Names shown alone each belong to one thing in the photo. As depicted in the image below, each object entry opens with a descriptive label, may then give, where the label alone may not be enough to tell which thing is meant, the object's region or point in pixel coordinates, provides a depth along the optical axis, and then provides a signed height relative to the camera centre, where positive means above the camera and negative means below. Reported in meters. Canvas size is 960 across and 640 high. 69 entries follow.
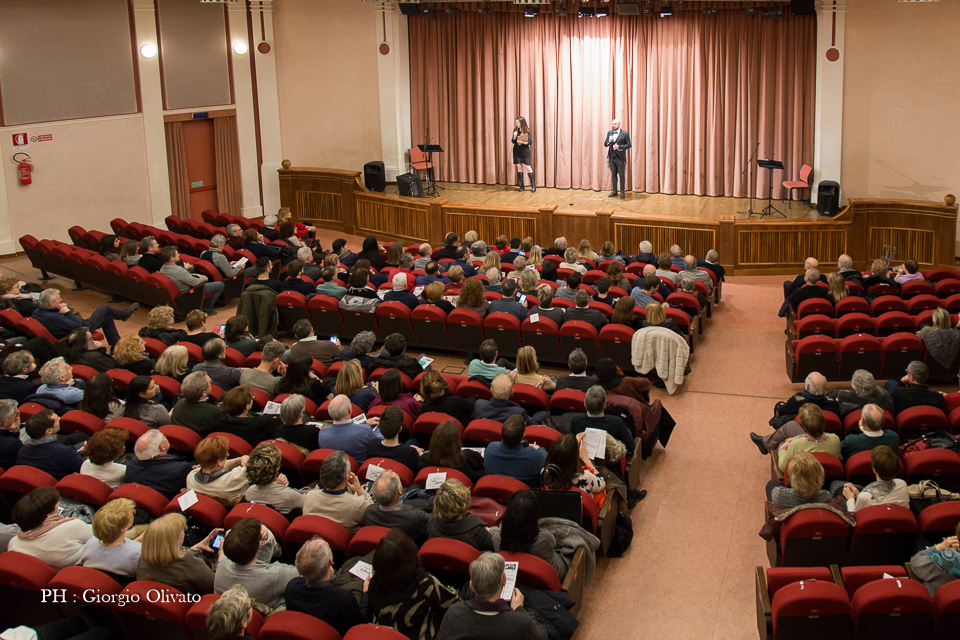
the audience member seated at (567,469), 4.88 -1.74
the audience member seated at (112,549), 4.21 -1.81
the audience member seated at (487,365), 6.64 -1.55
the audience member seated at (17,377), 6.43 -1.47
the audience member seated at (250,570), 4.00 -1.86
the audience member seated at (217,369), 6.69 -1.50
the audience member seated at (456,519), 4.28 -1.76
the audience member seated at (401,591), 3.75 -1.86
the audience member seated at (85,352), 7.21 -1.46
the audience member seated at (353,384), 6.21 -1.55
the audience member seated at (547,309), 8.27 -1.42
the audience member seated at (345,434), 5.41 -1.65
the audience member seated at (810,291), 8.59 -1.38
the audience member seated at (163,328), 7.79 -1.39
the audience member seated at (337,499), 4.64 -1.76
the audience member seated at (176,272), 9.81 -1.09
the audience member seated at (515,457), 5.15 -1.75
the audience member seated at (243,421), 5.61 -1.60
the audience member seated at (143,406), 5.89 -1.56
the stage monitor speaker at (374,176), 14.43 -0.12
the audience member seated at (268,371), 6.54 -1.52
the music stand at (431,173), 14.62 -0.12
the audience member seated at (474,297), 8.47 -1.29
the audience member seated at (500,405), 5.87 -1.64
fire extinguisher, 12.62 +0.19
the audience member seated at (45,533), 4.29 -1.75
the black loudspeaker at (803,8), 12.05 +2.01
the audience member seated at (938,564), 4.13 -2.00
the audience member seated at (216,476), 4.88 -1.70
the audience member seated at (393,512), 4.46 -1.78
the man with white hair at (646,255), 10.18 -1.14
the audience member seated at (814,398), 6.07 -1.73
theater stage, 12.94 -0.69
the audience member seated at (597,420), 5.71 -1.72
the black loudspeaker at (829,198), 11.97 -0.65
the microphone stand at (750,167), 13.69 -0.21
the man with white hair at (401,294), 8.83 -1.30
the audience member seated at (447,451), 5.09 -1.68
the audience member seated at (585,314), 8.05 -1.43
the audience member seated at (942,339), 7.28 -1.61
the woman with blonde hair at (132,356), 6.91 -1.43
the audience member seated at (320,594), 3.81 -1.87
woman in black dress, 14.84 +0.36
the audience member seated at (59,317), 8.22 -1.30
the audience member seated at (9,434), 5.45 -1.61
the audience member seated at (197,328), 7.58 -1.38
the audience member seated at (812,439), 5.43 -1.81
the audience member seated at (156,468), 5.02 -1.69
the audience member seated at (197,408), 5.73 -1.55
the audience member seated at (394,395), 5.98 -1.57
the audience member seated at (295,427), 5.57 -1.65
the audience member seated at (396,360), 6.86 -1.53
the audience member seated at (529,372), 6.45 -1.57
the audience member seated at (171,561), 4.06 -1.82
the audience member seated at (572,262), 9.64 -1.14
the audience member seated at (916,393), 6.09 -1.72
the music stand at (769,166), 12.05 -0.18
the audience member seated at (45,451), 5.27 -1.65
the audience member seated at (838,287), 8.45 -1.33
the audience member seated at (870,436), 5.43 -1.80
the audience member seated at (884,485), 4.81 -1.87
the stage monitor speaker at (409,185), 14.05 -0.29
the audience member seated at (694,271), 9.42 -1.26
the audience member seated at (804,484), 4.77 -1.82
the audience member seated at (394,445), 5.29 -1.70
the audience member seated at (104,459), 5.05 -1.64
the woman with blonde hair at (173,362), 6.64 -1.42
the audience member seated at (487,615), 3.61 -1.89
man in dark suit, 13.87 +0.18
